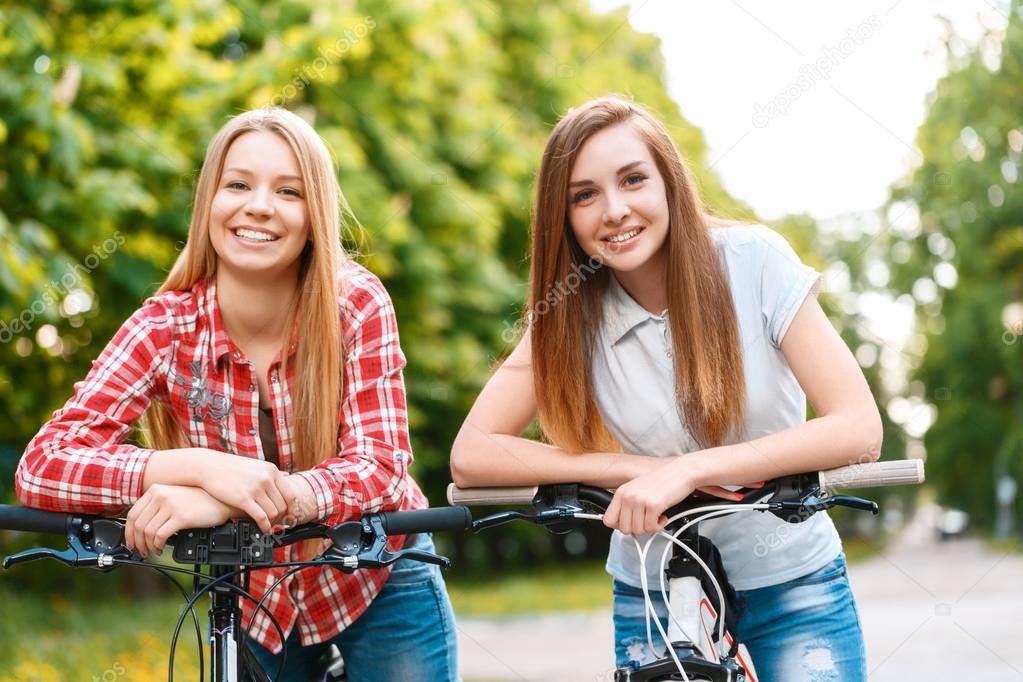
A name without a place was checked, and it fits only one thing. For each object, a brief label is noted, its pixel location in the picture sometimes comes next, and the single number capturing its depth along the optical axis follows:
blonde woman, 2.47
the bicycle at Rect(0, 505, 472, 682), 2.14
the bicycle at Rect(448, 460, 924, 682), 2.15
